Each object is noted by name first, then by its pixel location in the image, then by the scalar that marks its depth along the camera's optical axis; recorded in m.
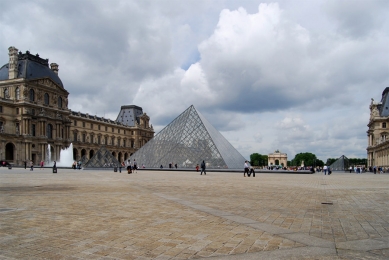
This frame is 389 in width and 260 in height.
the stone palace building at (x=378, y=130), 66.19
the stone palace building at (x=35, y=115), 55.31
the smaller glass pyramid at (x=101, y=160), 43.56
